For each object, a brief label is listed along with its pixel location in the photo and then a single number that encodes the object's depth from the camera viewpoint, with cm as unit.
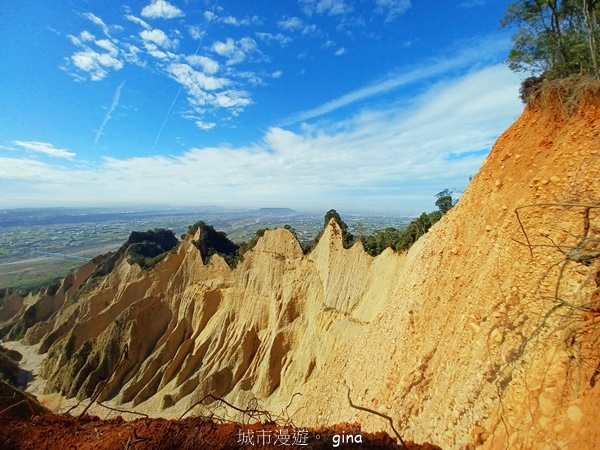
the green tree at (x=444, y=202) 2420
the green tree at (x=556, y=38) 1158
